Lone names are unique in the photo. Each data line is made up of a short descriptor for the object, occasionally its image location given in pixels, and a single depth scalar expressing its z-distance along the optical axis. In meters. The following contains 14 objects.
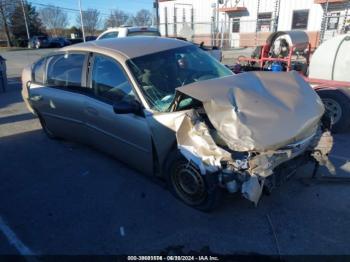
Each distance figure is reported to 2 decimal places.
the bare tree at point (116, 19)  57.12
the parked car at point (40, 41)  37.00
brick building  19.92
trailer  4.89
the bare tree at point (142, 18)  54.14
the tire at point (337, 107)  4.86
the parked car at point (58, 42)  37.28
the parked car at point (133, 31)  10.09
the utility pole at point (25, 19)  43.95
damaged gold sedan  2.68
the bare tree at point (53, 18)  58.06
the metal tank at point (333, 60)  5.09
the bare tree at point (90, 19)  59.53
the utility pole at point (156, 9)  19.95
